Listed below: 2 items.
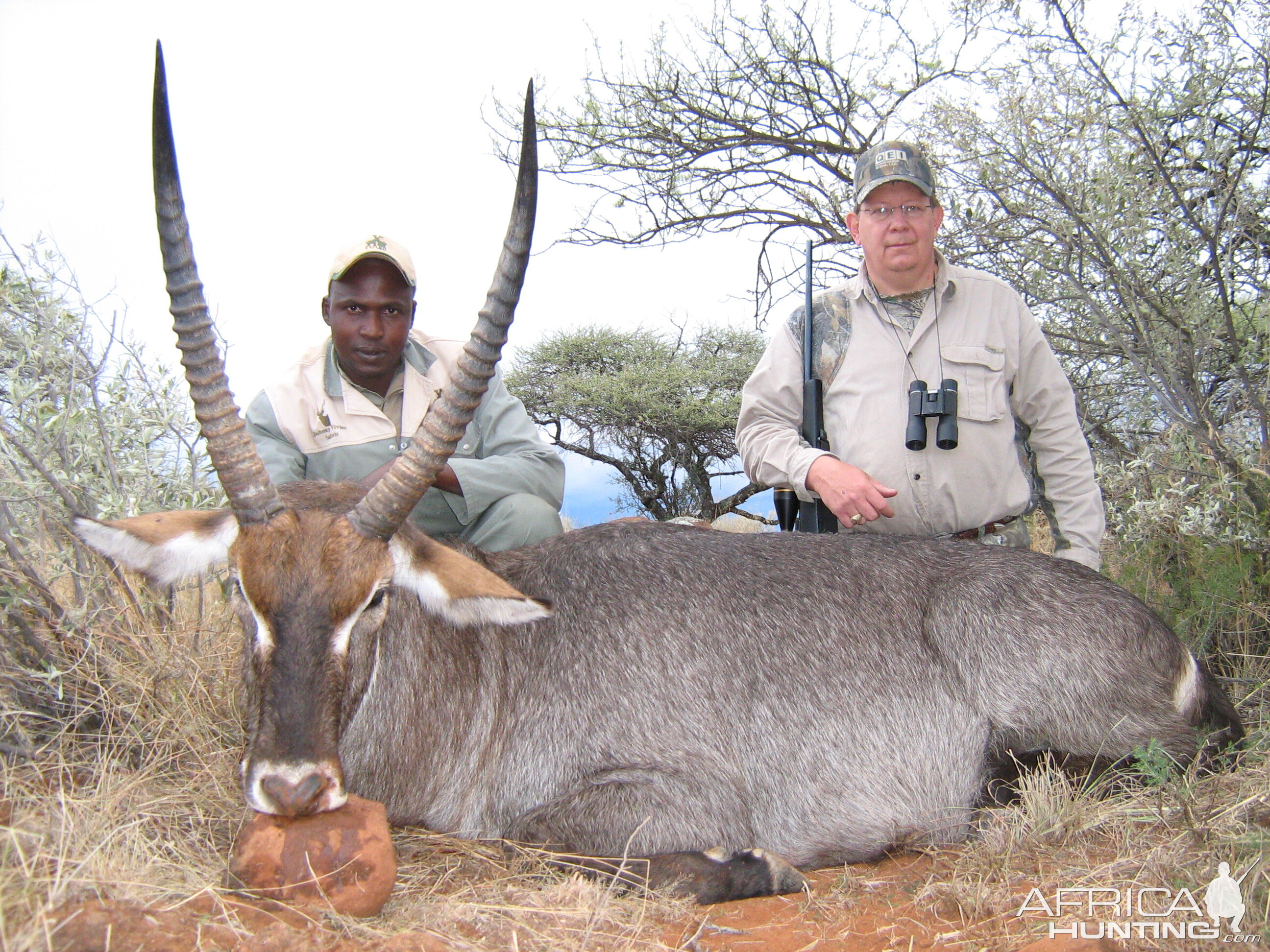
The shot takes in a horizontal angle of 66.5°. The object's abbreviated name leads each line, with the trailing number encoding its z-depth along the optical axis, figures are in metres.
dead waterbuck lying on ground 3.05
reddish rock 2.63
